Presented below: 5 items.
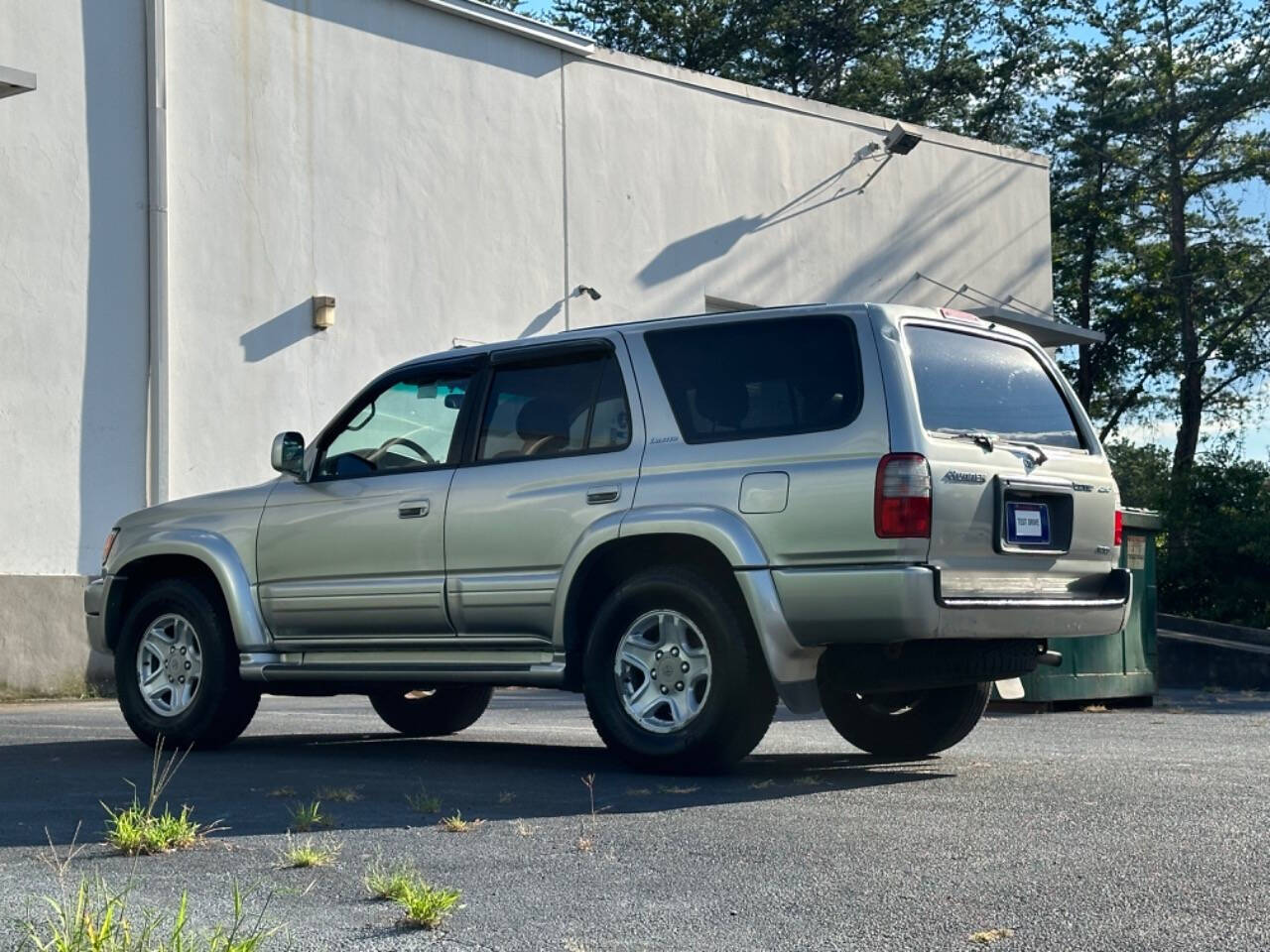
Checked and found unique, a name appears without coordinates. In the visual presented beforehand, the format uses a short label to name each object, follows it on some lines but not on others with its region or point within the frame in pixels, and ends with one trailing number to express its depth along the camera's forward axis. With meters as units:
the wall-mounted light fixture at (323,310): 17.64
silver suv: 7.25
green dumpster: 12.59
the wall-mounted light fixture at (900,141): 23.41
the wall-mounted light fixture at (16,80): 13.41
